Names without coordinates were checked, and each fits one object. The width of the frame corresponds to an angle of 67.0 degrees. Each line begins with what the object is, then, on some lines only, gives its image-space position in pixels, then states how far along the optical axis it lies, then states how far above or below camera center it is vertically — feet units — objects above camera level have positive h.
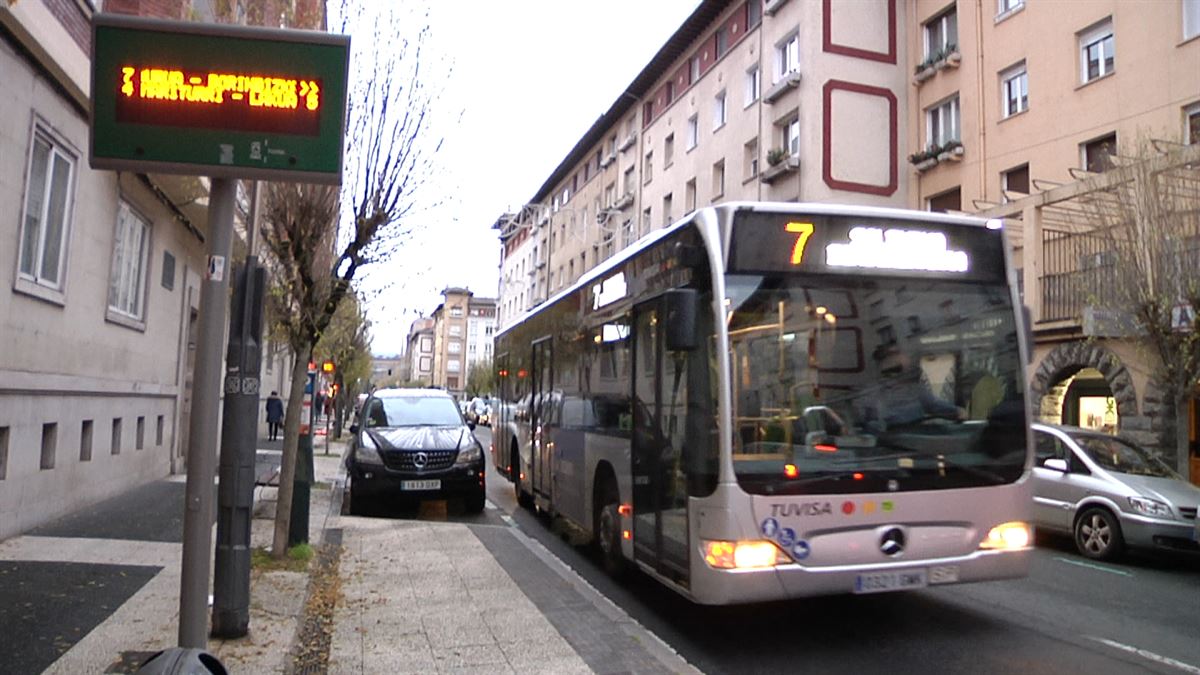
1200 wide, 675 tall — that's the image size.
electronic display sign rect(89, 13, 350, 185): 15.46 +5.35
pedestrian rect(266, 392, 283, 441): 89.51 -0.42
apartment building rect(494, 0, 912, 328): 81.66 +32.07
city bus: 18.74 +0.36
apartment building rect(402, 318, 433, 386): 456.86 +31.47
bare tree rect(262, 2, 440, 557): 27.12 +5.82
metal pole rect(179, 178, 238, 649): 15.43 -0.67
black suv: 41.09 -2.30
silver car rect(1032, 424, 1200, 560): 32.32 -2.46
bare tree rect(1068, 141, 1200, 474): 41.14 +8.04
